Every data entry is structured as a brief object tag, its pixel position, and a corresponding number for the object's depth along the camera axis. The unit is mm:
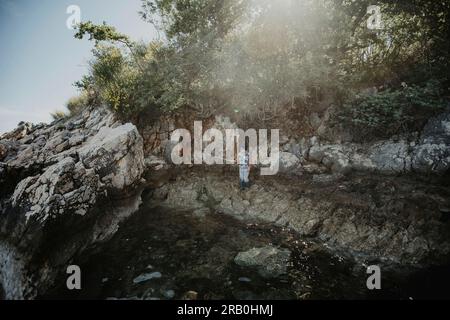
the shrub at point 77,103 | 15791
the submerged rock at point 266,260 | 7060
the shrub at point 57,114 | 19683
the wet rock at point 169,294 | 6306
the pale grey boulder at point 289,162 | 11305
